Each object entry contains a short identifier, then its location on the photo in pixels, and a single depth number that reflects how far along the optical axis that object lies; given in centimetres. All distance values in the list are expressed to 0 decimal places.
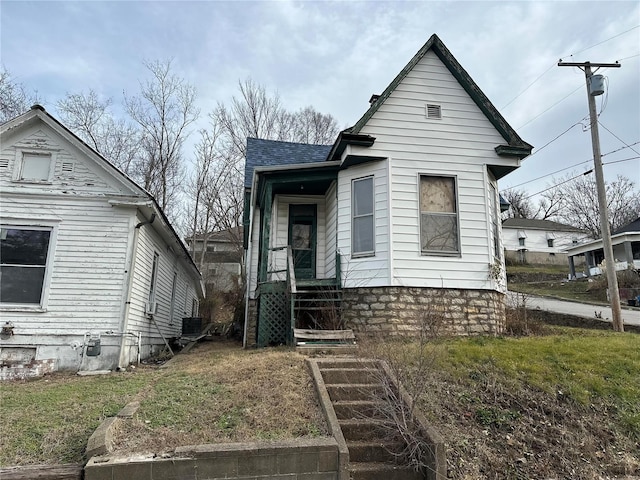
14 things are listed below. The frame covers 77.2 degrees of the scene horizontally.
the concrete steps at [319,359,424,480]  414
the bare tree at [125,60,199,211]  2647
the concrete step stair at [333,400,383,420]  487
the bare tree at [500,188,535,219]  5616
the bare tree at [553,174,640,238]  4634
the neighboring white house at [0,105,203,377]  826
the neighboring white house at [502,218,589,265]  4528
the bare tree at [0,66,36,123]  1802
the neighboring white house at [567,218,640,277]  3005
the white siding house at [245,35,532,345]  890
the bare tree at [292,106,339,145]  3005
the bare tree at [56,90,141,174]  2460
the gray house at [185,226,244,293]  2827
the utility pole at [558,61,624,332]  1062
